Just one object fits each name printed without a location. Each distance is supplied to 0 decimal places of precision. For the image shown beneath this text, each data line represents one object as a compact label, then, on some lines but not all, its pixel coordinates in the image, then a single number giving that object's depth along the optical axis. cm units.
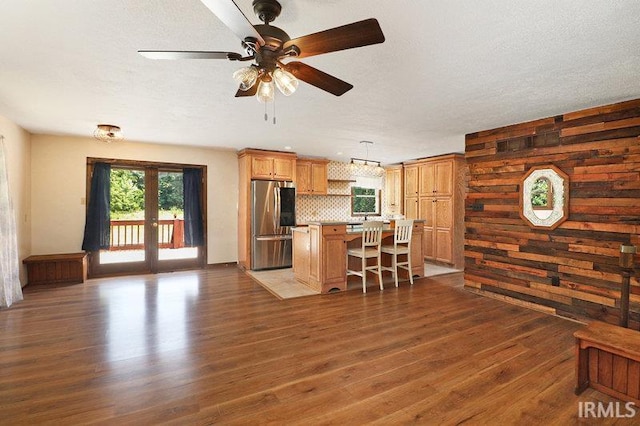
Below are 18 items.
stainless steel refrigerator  606
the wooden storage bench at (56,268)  483
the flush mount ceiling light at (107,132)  440
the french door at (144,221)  569
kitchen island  459
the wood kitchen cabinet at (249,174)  611
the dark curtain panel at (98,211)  544
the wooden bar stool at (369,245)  466
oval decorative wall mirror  370
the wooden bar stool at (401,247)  500
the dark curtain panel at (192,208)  616
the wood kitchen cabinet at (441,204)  640
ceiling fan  142
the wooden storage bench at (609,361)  200
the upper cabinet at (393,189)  775
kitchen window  821
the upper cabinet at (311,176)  707
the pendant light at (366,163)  539
